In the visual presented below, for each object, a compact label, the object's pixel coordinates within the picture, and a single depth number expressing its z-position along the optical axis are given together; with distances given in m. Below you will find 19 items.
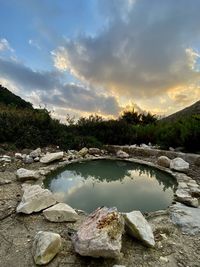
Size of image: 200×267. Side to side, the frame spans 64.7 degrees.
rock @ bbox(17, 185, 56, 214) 1.65
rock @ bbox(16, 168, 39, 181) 2.38
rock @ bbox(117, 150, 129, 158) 3.59
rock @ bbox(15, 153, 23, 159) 3.29
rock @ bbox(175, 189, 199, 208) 1.87
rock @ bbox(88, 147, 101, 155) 3.77
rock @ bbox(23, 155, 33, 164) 3.14
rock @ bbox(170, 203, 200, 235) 1.49
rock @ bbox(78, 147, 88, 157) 3.58
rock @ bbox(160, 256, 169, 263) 1.21
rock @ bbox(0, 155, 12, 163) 3.11
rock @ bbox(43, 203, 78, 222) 1.56
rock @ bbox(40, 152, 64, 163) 3.09
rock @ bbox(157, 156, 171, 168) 2.97
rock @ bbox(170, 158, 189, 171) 2.78
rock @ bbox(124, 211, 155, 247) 1.31
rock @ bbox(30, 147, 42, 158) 3.30
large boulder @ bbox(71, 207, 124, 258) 1.13
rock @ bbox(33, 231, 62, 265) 1.17
